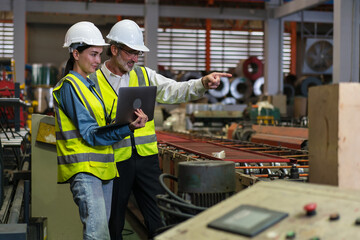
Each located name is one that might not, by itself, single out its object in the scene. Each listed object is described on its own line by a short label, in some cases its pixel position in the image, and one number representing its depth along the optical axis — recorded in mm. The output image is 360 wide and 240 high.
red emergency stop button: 1470
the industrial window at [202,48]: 14562
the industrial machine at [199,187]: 1979
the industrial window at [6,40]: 13602
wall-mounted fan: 12734
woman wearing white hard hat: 2525
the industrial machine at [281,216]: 1418
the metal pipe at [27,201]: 3729
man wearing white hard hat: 2969
